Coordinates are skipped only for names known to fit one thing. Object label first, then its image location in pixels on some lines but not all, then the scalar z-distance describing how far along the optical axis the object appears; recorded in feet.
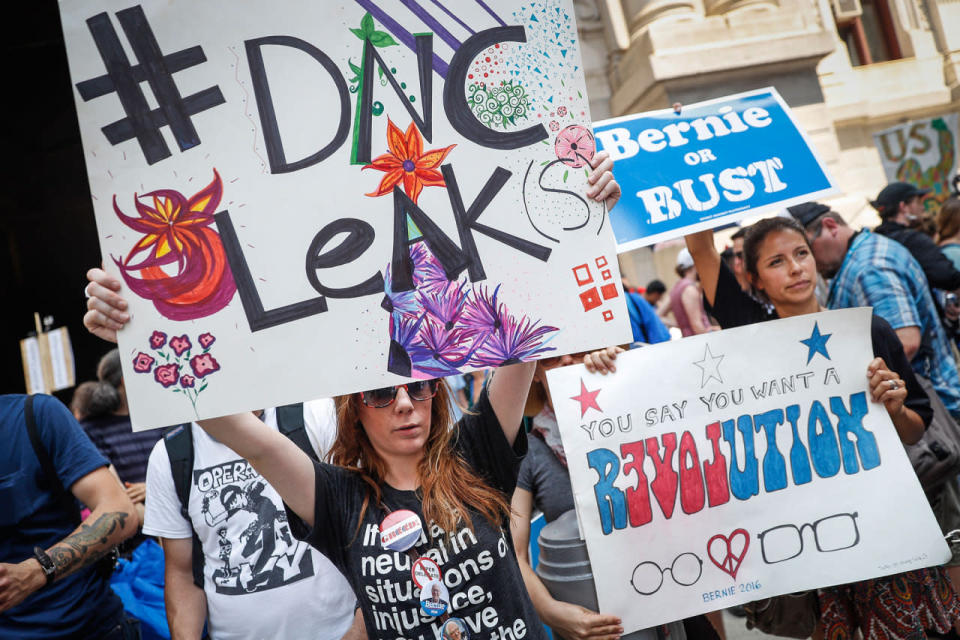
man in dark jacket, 13.44
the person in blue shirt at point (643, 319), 12.53
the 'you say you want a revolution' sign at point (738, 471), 7.45
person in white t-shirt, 7.27
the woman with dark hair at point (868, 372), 7.80
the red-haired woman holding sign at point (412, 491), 5.80
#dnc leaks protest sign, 5.50
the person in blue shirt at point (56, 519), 7.30
